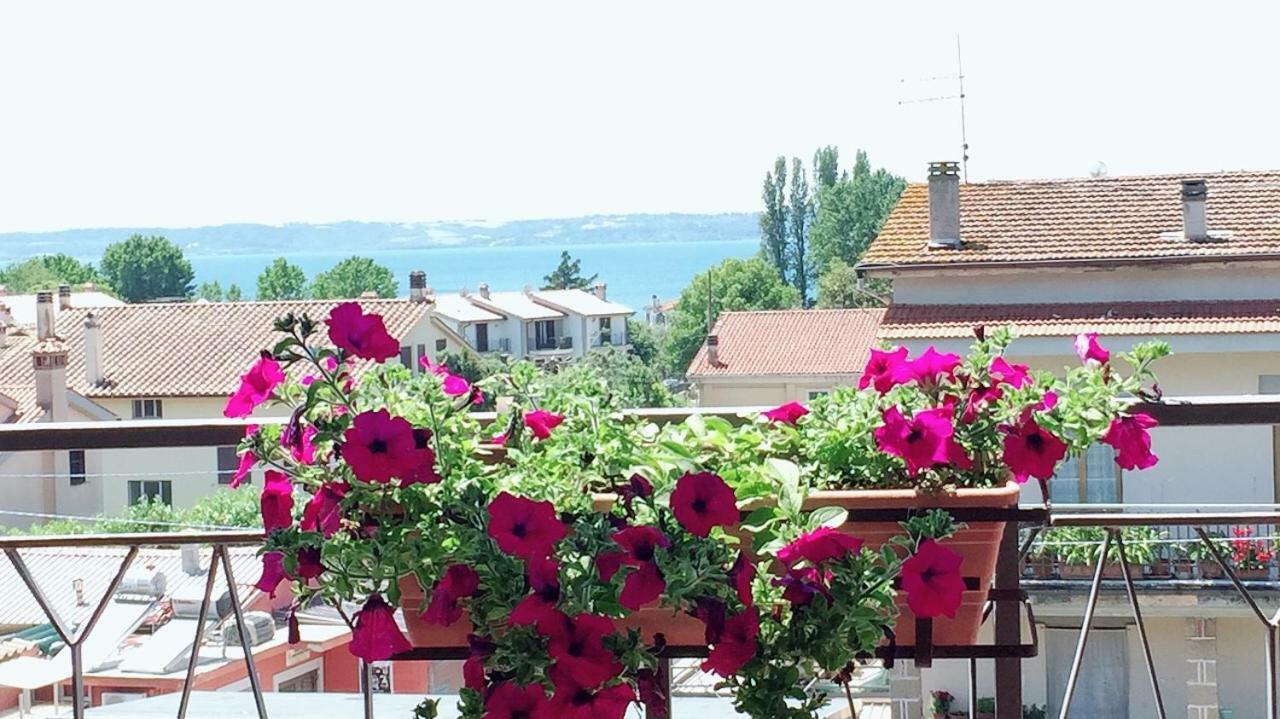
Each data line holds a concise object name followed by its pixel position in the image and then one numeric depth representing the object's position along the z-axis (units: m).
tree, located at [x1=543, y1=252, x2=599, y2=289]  72.00
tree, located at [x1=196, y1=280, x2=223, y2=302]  81.88
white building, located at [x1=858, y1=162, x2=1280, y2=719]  11.98
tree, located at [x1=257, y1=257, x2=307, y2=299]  74.69
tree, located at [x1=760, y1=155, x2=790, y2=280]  72.25
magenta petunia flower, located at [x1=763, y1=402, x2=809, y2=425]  1.45
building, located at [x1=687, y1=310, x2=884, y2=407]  30.69
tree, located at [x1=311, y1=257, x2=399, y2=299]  73.00
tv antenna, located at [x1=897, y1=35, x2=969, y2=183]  15.40
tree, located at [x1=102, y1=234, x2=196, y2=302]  72.81
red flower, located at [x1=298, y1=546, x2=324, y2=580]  1.33
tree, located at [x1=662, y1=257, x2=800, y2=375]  56.03
